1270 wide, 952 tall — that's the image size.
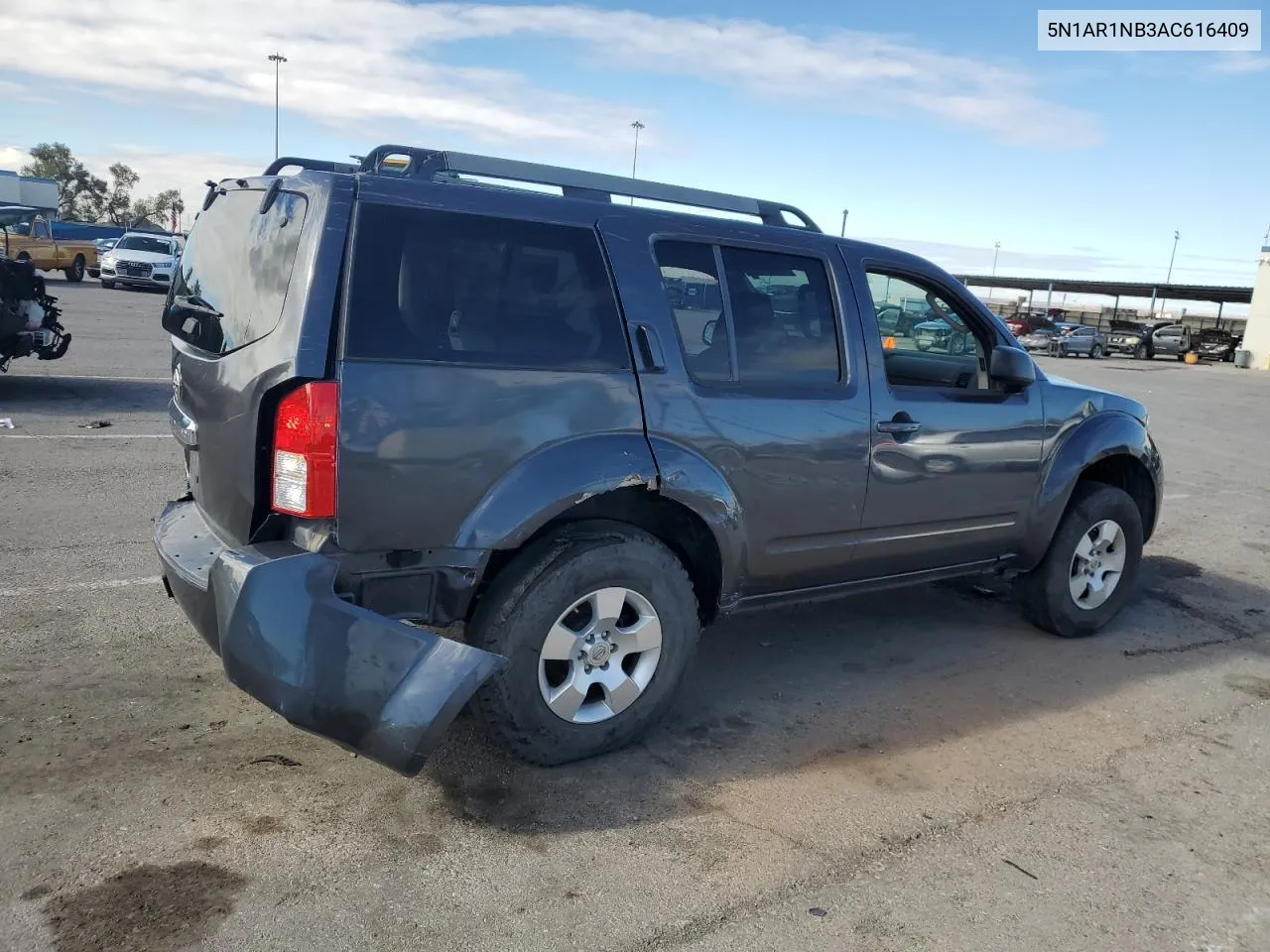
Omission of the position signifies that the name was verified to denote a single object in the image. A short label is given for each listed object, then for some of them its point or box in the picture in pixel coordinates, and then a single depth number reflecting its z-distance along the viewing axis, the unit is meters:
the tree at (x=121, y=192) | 93.56
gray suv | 2.96
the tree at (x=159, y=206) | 95.81
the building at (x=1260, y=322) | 42.12
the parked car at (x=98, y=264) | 32.72
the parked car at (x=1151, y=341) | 41.91
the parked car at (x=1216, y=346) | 44.06
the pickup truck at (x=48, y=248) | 28.16
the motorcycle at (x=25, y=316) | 9.80
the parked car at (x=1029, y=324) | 44.06
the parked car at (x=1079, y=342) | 40.16
